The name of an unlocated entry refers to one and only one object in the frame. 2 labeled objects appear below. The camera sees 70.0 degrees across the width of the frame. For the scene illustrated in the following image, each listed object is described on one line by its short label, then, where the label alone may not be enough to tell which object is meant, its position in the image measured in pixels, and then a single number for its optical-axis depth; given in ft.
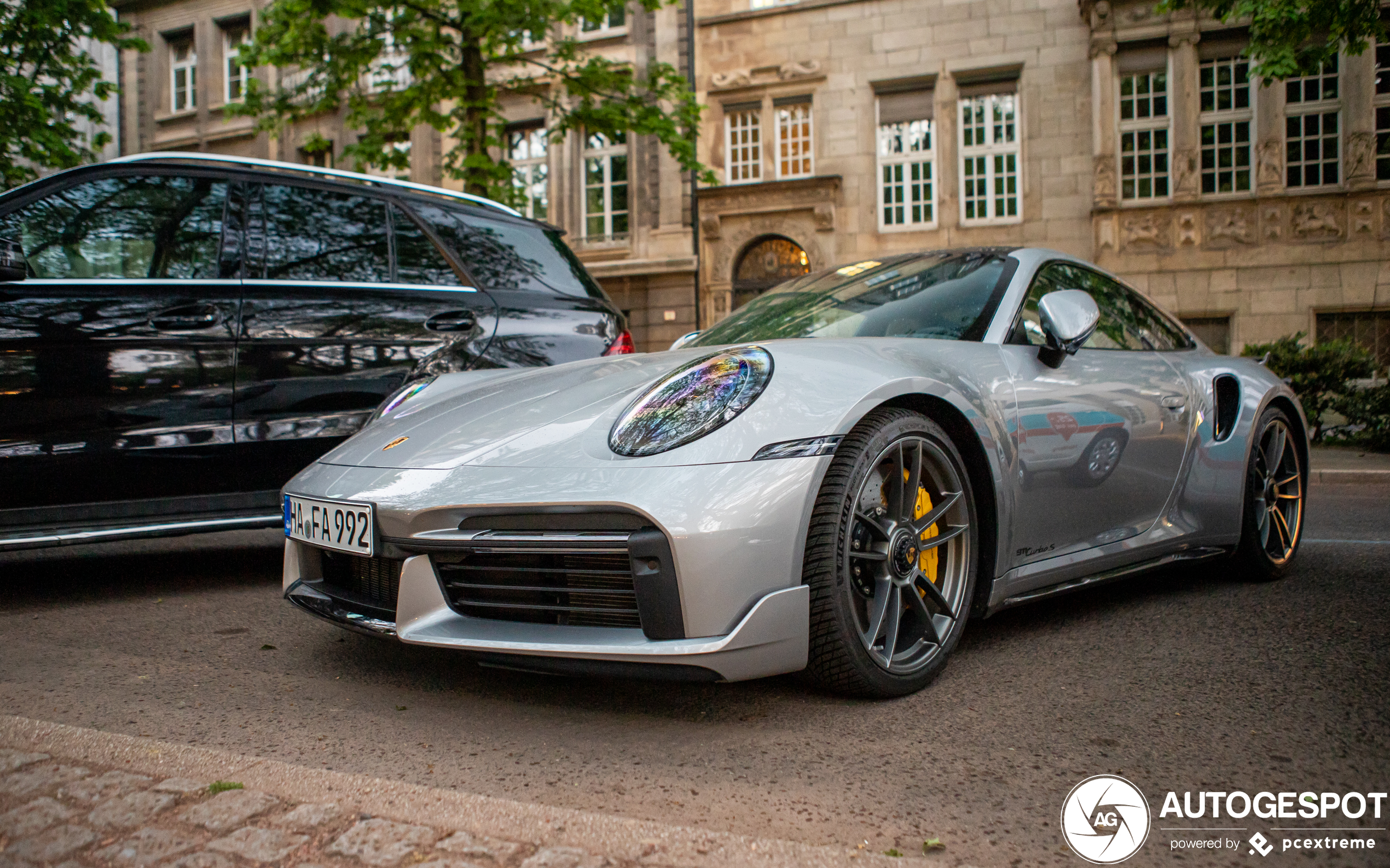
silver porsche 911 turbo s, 7.31
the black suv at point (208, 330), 11.91
